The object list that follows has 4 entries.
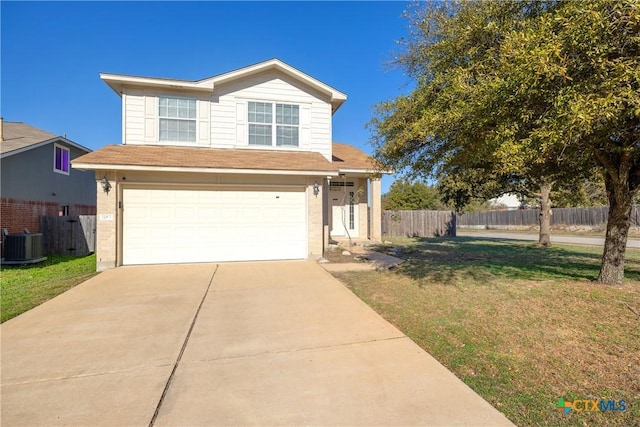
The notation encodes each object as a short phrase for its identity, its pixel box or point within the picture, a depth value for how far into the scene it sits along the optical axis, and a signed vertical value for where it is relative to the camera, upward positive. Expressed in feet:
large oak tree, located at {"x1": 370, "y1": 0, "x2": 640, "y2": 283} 12.12 +5.69
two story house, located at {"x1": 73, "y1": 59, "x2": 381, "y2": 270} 28.68 +4.37
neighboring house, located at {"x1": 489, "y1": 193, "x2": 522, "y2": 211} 153.01 +6.28
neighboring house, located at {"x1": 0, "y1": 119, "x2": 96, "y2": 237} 37.83 +5.60
